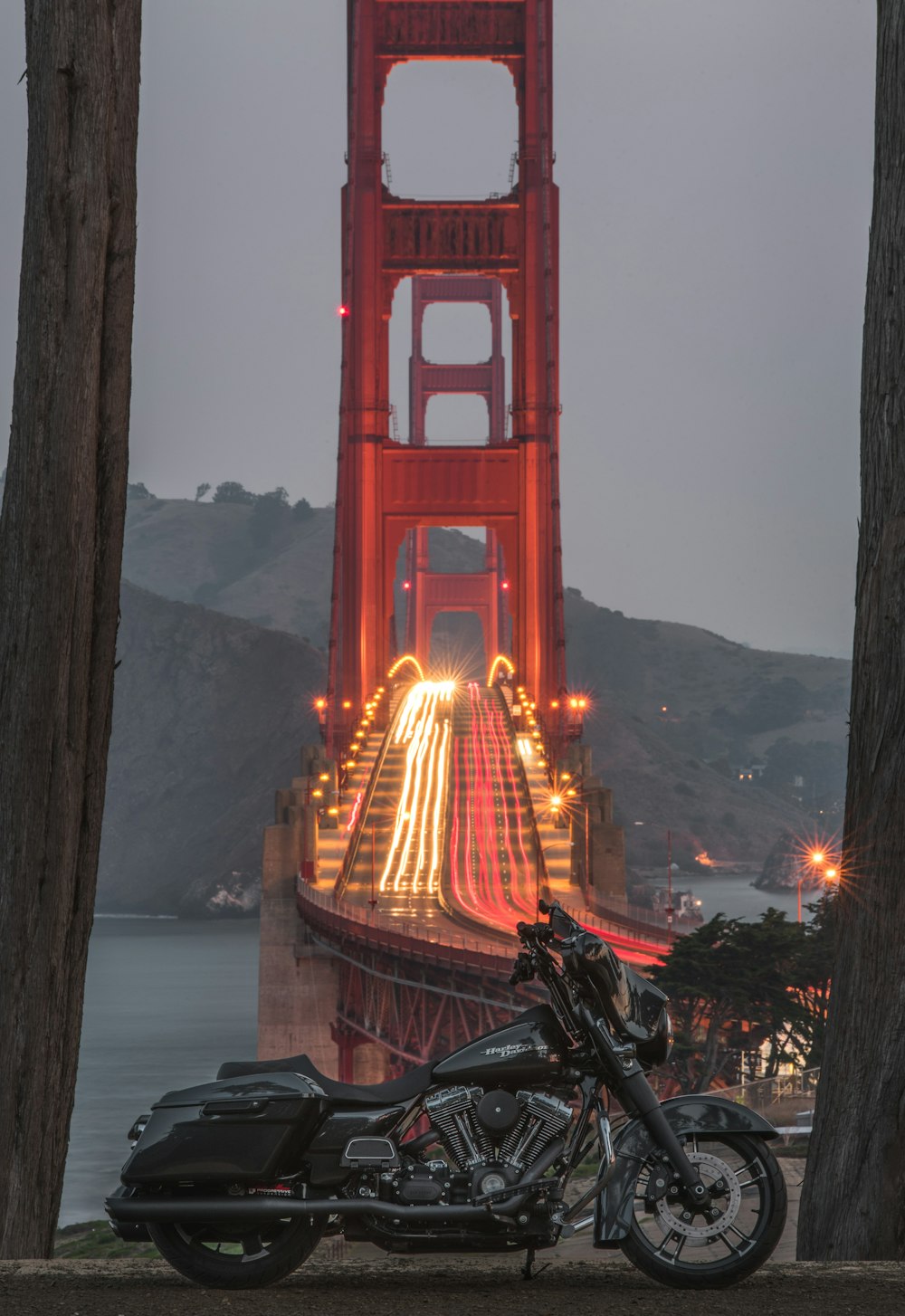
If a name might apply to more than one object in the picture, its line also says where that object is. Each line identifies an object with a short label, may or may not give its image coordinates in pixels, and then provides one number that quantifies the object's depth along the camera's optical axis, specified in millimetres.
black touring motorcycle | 12633
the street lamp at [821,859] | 68812
